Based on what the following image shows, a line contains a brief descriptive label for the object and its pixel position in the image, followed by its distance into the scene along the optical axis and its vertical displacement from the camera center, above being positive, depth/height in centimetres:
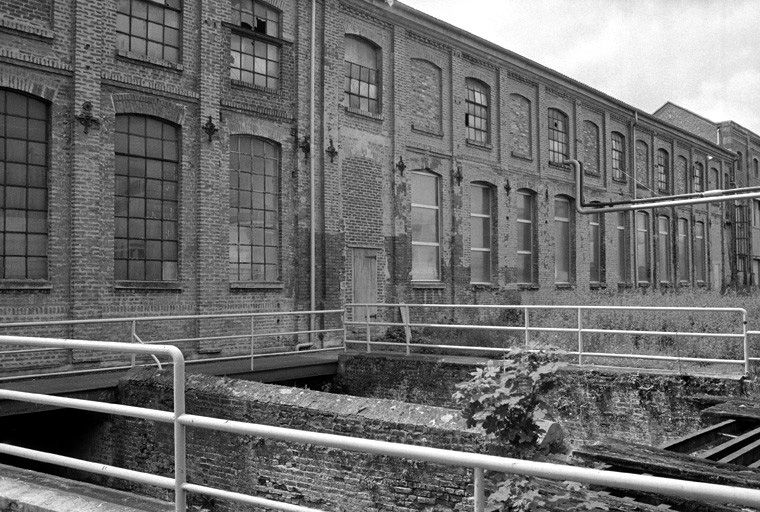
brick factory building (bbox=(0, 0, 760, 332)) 1274 +291
